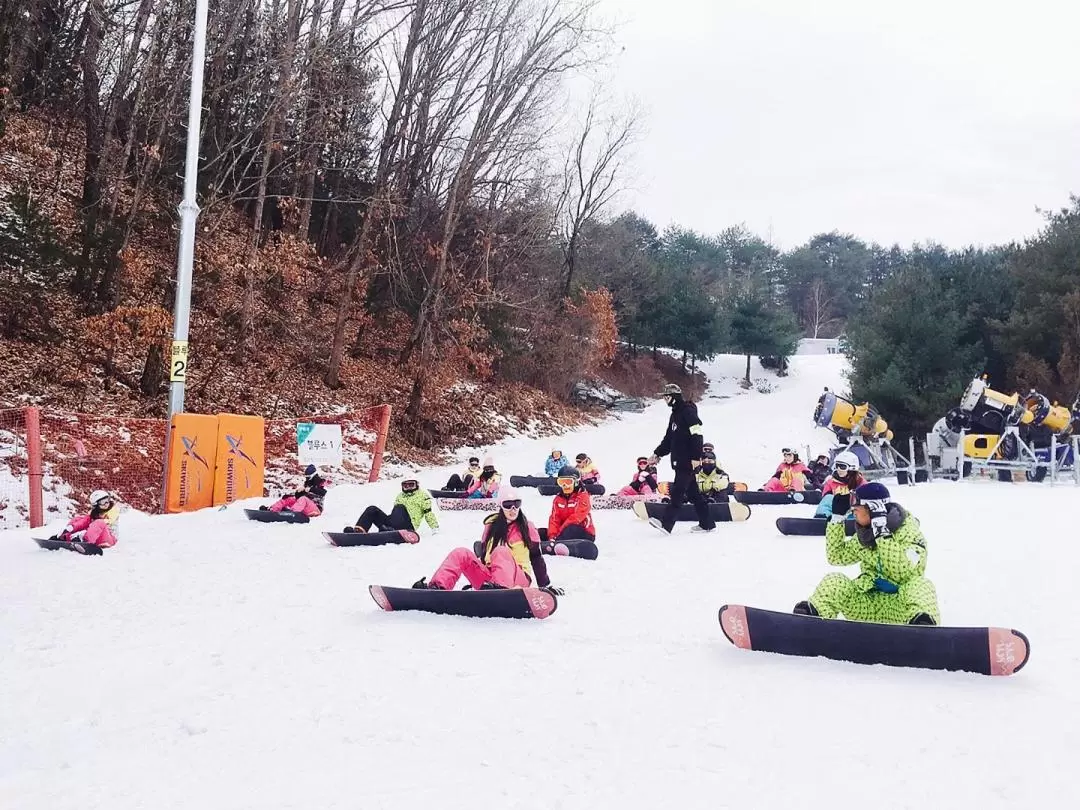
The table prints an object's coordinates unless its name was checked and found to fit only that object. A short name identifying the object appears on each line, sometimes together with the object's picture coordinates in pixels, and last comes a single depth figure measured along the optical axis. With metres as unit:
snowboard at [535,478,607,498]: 15.21
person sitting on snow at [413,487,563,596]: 6.70
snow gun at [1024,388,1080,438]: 20.03
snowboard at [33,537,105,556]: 8.80
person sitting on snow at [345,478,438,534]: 10.36
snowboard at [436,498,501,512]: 13.45
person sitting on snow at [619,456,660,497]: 15.22
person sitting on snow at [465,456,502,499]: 13.63
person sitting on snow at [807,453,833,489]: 16.72
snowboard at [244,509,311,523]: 11.46
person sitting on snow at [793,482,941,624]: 5.42
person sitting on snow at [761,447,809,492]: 15.27
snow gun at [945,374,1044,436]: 19.53
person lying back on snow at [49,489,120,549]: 9.08
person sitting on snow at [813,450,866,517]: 10.21
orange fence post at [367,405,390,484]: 16.81
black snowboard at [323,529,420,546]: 9.83
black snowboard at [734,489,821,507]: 14.30
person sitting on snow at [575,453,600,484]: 14.82
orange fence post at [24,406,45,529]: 10.25
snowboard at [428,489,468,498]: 14.67
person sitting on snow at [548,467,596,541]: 9.62
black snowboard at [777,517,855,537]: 10.86
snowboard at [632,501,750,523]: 11.98
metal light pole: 12.08
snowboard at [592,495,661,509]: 13.79
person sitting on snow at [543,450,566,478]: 17.25
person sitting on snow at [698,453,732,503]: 12.98
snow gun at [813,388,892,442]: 19.56
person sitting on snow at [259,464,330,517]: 11.81
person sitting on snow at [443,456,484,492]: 15.03
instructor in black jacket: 10.40
